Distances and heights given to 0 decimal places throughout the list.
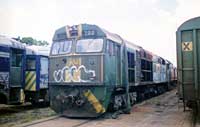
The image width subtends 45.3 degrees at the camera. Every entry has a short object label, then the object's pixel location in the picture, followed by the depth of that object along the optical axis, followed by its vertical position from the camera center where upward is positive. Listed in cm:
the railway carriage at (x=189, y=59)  706 +42
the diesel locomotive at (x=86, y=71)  781 +12
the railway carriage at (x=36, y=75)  1067 -2
